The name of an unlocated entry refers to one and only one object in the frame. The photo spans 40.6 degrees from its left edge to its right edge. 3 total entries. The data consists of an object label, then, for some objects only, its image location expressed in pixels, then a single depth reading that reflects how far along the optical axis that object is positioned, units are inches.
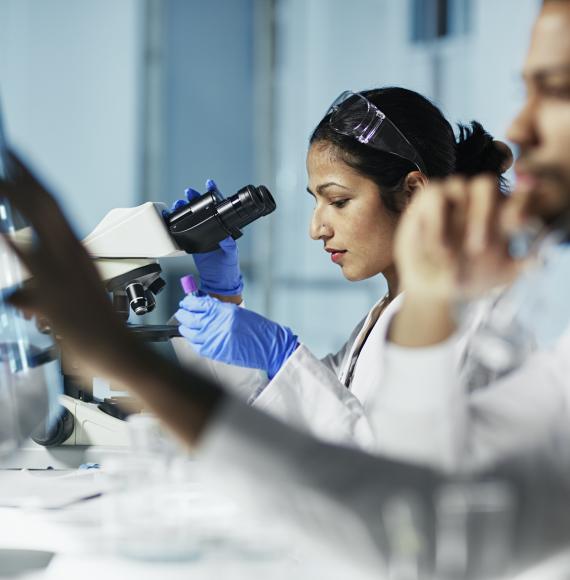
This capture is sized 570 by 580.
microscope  63.8
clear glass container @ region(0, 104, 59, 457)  42.3
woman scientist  68.1
